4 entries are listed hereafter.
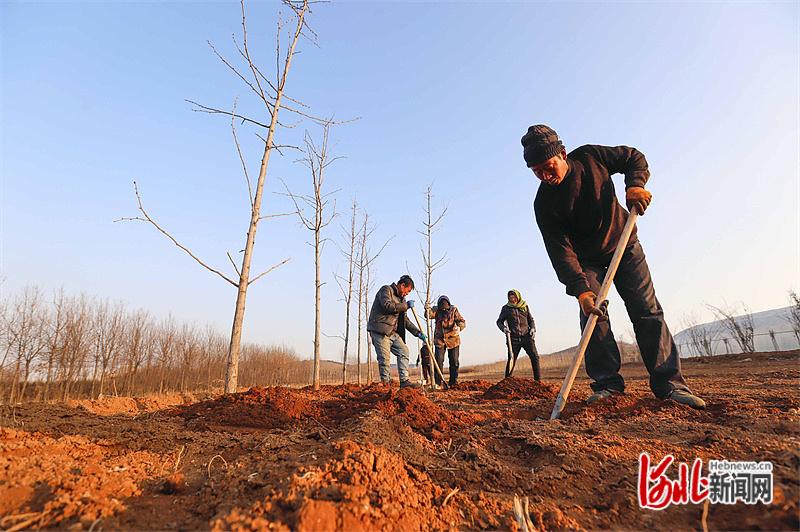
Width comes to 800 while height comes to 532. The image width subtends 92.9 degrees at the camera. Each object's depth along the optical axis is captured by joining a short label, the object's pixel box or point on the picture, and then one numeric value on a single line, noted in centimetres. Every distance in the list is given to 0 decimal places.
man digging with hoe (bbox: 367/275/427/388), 591
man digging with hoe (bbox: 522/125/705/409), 289
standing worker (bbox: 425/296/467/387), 798
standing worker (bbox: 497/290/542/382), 737
